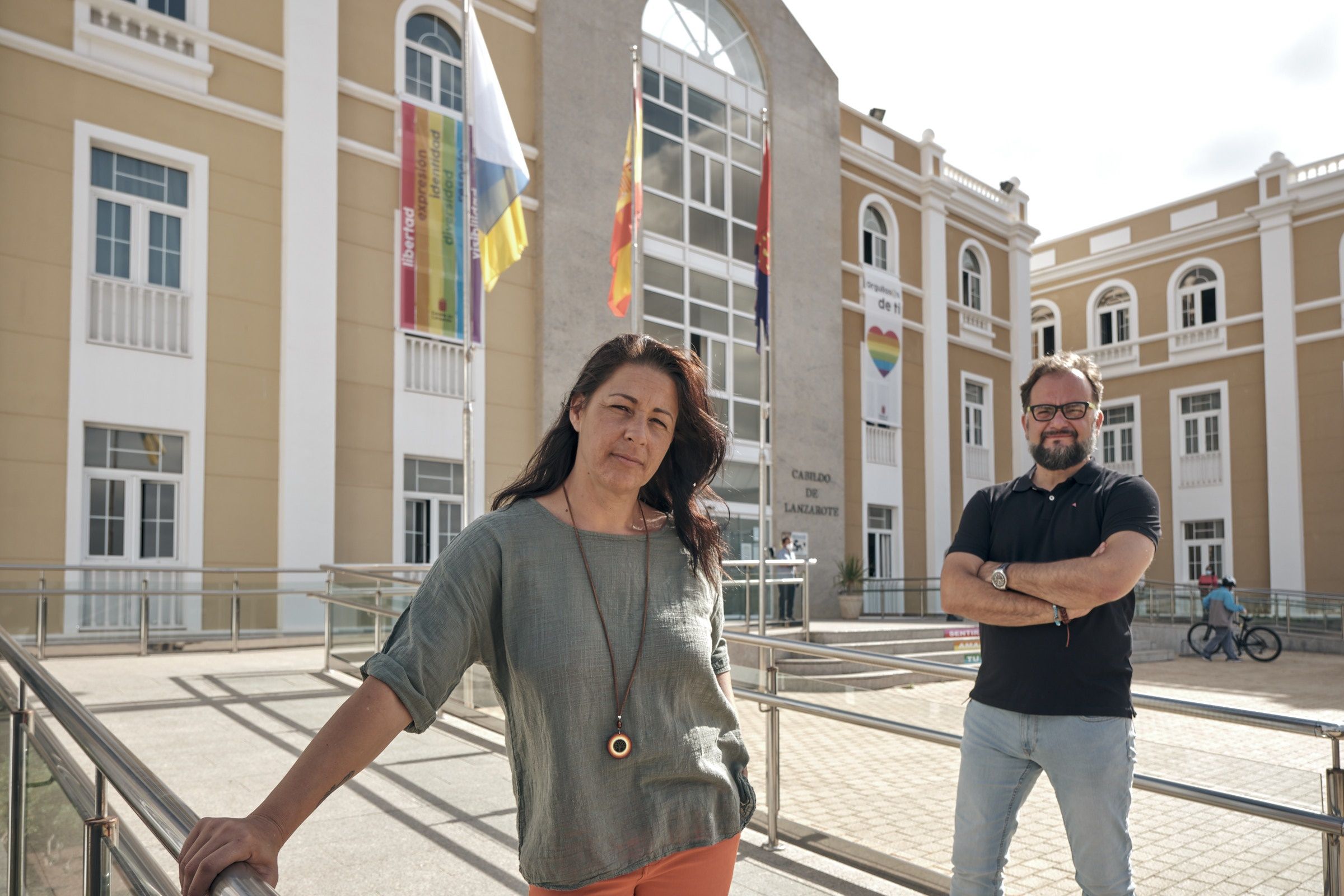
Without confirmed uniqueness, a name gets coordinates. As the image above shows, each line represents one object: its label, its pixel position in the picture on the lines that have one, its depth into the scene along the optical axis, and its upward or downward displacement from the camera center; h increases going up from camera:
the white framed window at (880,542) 24.53 -0.65
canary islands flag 10.77 +3.71
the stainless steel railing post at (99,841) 2.14 -0.70
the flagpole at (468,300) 10.00 +2.26
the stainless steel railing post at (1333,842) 2.93 -0.96
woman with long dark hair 1.69 -0.25
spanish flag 12.57 +3.78
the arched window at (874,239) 25.50 +7.02
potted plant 22.00 -1.60
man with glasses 2.72 -0.35
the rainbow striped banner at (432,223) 16.36 +4.83
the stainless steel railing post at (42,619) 11.20 -1.13
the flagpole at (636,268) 12.15 +3.02
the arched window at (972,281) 28.58 +6.65
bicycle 19.27 -2.46
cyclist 18.77 -1.88
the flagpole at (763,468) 13.45 +0.69
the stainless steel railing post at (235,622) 12.86 -1.34
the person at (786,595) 14.95 -1.18
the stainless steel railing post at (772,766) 4.78 -1.21
